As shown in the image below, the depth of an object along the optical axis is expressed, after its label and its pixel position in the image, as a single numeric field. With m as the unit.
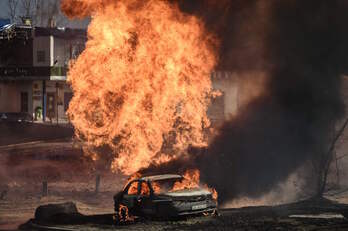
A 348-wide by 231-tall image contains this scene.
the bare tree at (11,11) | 81.09
